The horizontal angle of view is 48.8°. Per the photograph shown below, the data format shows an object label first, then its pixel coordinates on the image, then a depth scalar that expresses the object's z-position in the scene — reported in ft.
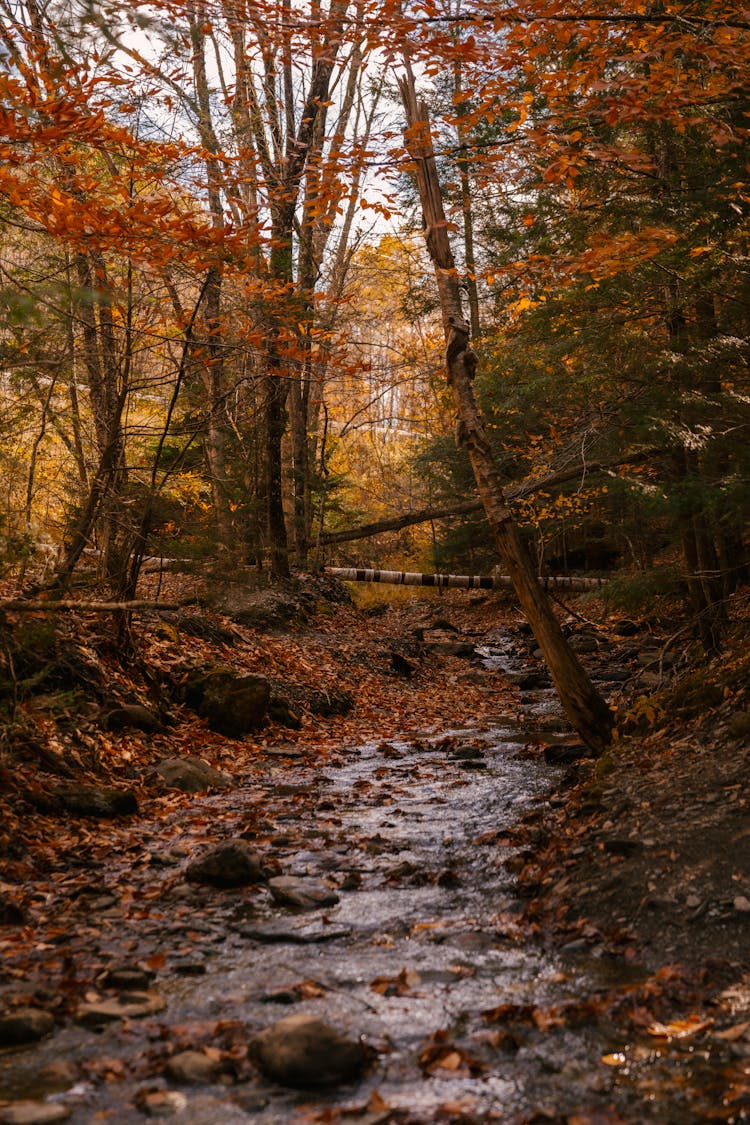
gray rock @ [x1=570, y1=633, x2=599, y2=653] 50.39
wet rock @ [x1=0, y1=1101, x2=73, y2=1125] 8.76
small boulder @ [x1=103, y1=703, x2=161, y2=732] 25.30
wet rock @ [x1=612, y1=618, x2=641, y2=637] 53.88
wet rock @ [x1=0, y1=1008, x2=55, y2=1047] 10.57
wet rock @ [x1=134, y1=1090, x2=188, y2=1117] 9.15
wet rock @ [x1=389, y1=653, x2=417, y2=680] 44.75
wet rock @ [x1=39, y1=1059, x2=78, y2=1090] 9.64
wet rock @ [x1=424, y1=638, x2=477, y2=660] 53.36
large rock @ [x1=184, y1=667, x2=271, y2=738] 29.78
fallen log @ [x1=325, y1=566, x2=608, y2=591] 70.08
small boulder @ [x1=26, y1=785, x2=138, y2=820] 19.52
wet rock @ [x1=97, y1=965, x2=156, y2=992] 12.33
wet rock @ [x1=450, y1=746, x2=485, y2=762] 28.62
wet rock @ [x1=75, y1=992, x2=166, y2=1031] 11.22
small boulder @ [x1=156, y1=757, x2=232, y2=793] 23.82
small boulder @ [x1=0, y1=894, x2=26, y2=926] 14.39
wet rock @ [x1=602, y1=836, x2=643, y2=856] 16.03
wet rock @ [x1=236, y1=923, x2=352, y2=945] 14.40
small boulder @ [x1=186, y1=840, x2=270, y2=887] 16.92
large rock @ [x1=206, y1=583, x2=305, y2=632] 44.65
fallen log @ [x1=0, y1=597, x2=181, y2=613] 19.06
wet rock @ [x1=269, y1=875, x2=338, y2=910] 16.02
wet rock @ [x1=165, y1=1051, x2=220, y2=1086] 9.81
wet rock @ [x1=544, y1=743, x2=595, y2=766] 26.68
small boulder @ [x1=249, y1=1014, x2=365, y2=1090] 9.84
